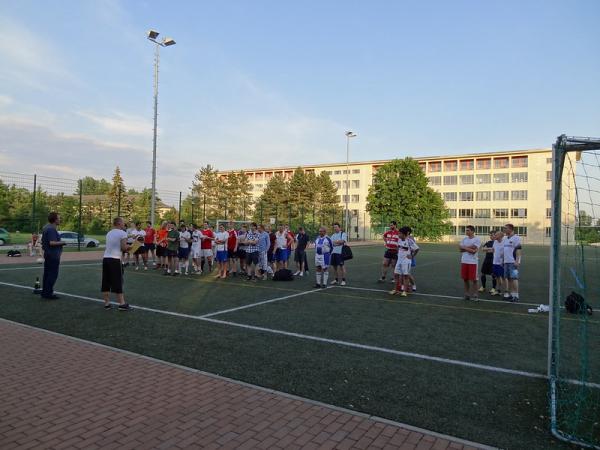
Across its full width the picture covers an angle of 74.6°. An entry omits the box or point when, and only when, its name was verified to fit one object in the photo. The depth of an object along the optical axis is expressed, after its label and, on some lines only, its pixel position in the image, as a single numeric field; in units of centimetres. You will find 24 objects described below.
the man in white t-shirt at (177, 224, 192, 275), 1473
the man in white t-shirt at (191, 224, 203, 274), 1527
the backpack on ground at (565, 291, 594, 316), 883
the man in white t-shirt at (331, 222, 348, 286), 1252
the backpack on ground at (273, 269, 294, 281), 1402
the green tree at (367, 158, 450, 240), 5997
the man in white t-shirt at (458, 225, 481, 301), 1023
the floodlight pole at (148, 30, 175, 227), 2447
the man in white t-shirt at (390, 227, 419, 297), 1091
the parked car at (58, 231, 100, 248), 3015
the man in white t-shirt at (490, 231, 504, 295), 1102
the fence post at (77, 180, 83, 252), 2442
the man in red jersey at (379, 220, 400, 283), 1320
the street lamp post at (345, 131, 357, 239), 4553
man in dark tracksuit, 952
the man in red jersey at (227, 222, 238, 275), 1433
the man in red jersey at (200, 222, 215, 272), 1526
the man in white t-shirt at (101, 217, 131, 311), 848
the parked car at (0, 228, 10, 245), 3110
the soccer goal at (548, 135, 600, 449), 398
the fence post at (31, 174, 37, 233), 2300
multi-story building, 6494
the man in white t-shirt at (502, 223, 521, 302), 1062
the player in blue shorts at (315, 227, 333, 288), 1212
